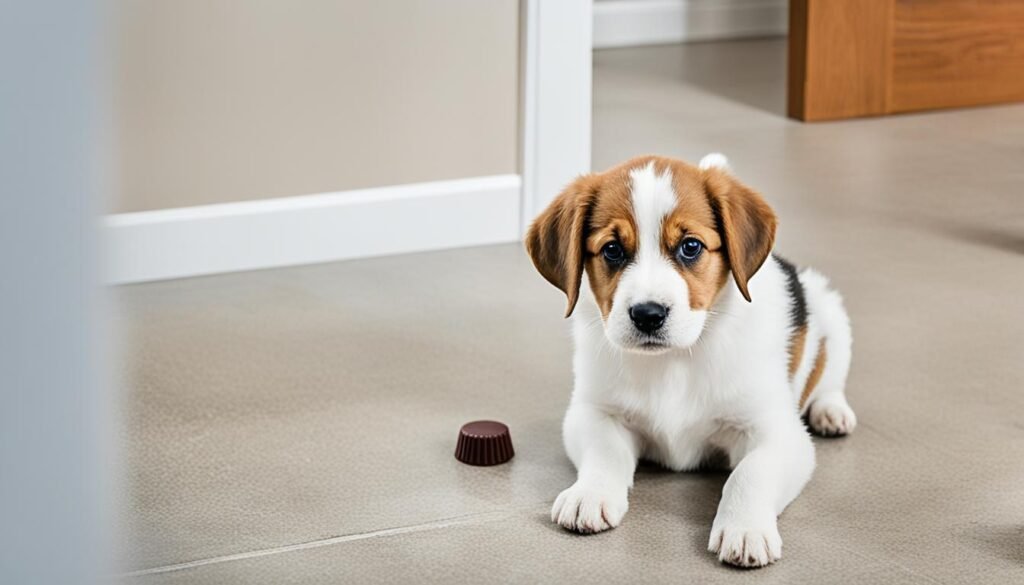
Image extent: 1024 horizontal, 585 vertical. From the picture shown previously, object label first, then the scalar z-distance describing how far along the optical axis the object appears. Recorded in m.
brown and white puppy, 1.69
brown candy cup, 2.01
